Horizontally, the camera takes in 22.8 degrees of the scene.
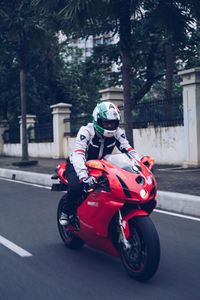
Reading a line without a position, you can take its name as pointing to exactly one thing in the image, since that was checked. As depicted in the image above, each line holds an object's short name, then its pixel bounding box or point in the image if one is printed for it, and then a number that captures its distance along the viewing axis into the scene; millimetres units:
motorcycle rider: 5180
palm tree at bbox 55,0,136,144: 11794
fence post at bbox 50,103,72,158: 23828
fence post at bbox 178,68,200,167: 14805
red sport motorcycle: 4520
